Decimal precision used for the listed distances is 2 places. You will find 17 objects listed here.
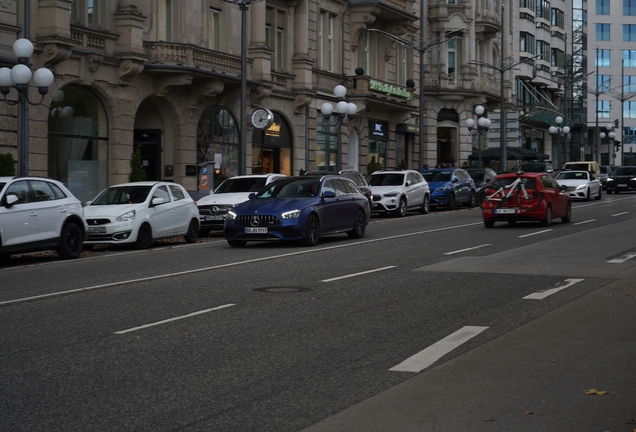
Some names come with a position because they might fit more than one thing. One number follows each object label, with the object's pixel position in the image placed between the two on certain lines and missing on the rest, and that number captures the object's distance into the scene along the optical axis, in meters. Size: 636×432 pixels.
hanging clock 38.78
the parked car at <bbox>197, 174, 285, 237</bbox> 28.80
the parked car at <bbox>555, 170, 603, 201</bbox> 51.31
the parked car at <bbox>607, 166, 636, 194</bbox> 66.56
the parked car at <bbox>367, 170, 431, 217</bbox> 39.28
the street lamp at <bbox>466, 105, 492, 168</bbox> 58.16
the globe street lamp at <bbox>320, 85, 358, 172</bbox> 42.03
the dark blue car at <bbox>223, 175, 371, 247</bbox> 22.94
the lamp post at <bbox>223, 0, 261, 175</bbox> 34.38
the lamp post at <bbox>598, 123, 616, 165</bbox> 100.00
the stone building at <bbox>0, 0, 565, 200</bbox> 32.72
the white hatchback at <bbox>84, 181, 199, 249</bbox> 23.67
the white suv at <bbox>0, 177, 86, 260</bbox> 19.52
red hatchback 29.73
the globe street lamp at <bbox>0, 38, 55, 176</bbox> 23.58
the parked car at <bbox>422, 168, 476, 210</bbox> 44.62
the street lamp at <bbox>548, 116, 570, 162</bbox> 79.71
